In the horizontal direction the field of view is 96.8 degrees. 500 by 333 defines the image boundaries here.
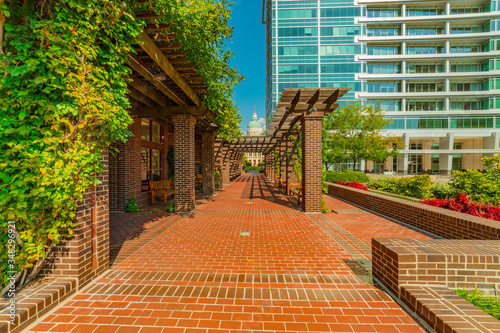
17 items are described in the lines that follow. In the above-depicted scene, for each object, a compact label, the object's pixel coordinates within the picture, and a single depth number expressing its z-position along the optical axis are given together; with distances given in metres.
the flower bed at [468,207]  5.07
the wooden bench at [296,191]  9.27
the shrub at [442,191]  8.27
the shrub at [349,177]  15.60
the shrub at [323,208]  8.27
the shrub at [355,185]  12.27
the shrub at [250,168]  63.84
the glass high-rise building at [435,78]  33.56
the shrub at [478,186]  6.52
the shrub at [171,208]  8.36
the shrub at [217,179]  14.71
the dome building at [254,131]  90.15
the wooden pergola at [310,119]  7.03
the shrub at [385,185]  11.47
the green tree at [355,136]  20.17
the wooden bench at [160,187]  9.80
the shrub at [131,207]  8.23
